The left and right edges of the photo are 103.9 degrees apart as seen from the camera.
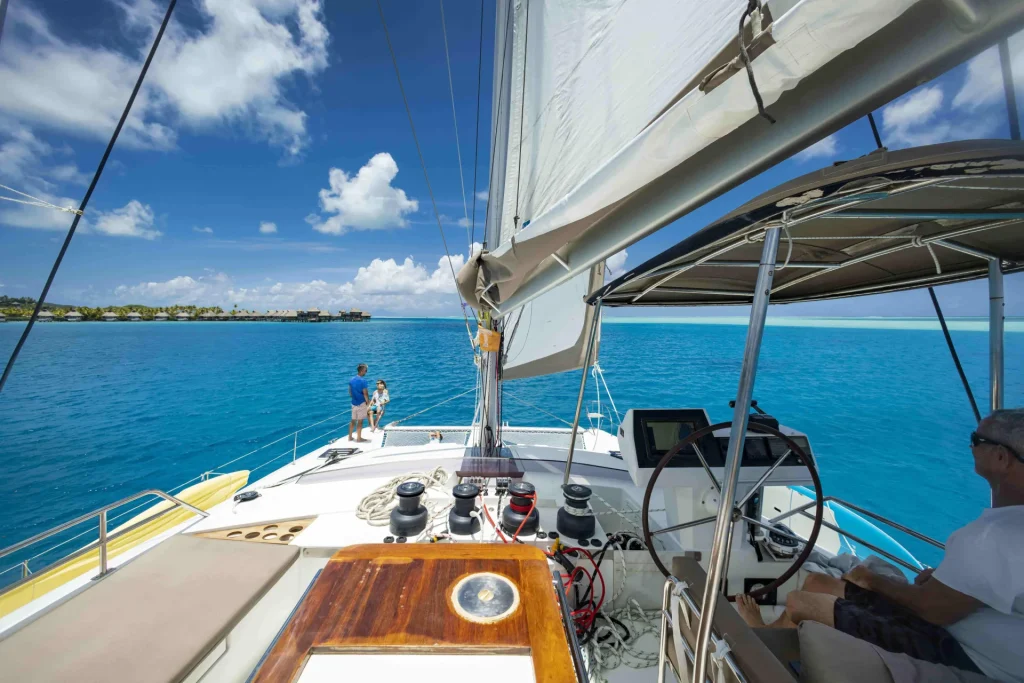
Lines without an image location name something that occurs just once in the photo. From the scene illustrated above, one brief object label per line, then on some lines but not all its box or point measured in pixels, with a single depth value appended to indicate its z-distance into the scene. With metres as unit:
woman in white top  8.42
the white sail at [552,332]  3.96
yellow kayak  3.69
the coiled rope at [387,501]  2.78
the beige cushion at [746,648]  1.23
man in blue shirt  8.02
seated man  1.37
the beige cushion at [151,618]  1.31
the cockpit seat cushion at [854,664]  1.28
